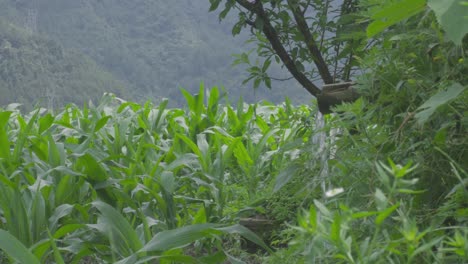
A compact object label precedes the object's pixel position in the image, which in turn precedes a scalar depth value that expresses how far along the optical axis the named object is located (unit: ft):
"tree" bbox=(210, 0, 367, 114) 21.41
